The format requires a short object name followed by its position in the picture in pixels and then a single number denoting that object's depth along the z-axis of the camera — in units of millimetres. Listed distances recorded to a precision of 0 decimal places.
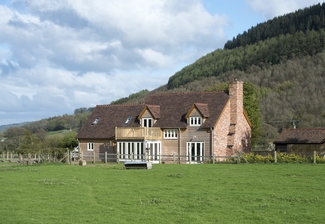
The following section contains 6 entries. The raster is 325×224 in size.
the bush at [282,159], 35519
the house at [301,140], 46531
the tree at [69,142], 64188
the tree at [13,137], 75500
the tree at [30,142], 58112
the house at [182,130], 44469
